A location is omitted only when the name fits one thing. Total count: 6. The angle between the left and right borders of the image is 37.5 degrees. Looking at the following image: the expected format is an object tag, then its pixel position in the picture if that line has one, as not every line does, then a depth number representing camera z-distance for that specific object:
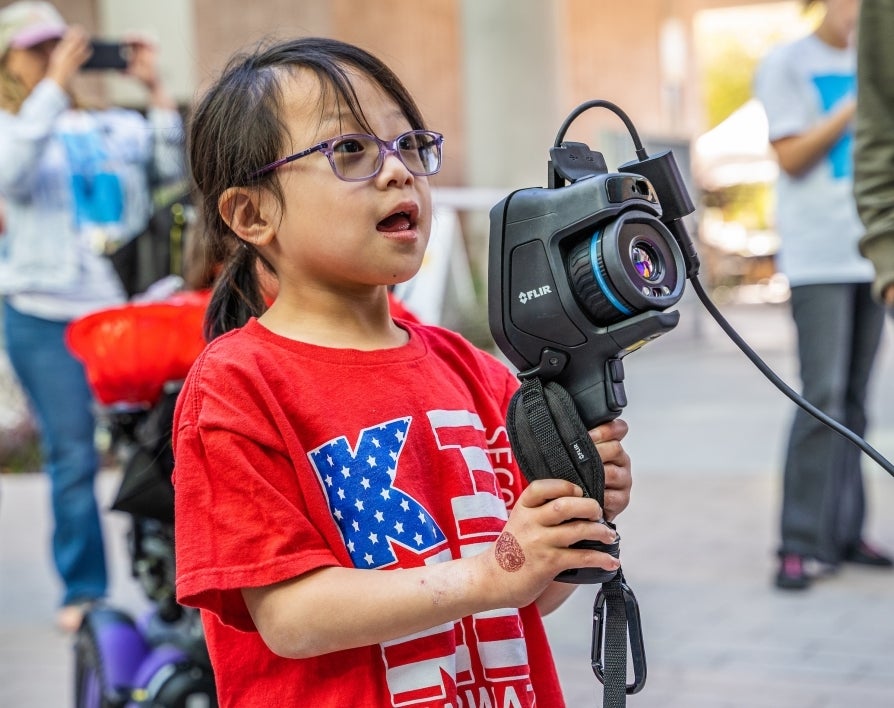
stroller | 2.69
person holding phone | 4.48
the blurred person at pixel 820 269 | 4.43
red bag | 2.81
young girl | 1.44
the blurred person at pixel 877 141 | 2.44
